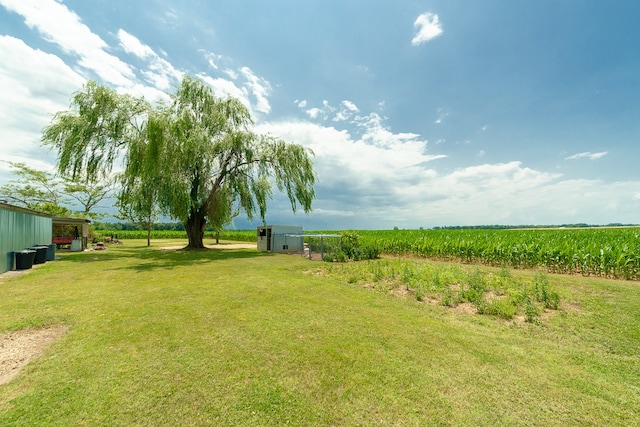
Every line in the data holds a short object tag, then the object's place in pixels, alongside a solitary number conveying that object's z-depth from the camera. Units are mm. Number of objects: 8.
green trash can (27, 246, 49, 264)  11664
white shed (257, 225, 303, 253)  19616
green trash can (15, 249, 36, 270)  10148
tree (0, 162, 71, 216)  27188
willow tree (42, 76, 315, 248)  15203
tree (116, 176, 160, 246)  16125
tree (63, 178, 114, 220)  29611
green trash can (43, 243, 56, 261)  13212
